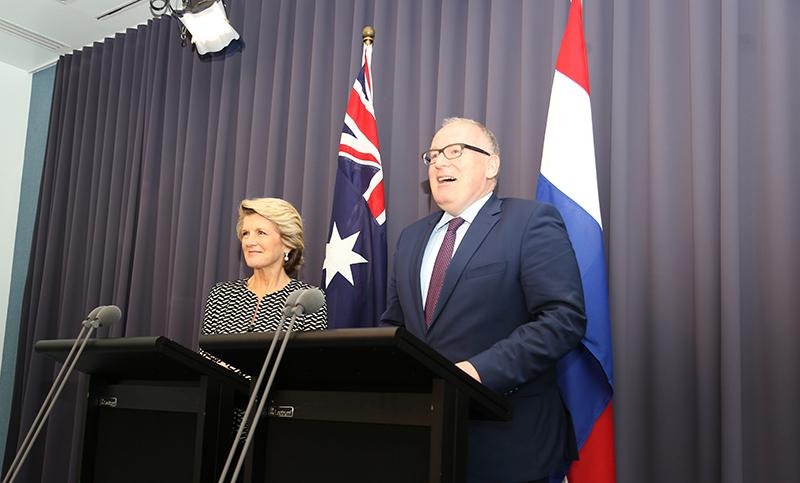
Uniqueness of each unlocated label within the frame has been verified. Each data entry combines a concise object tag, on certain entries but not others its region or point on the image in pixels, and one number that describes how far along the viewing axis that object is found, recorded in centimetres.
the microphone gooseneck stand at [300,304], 164
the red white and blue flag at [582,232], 271
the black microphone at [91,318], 219
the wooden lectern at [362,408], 156
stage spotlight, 415
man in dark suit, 211
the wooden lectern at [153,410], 212
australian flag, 344
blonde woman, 317
